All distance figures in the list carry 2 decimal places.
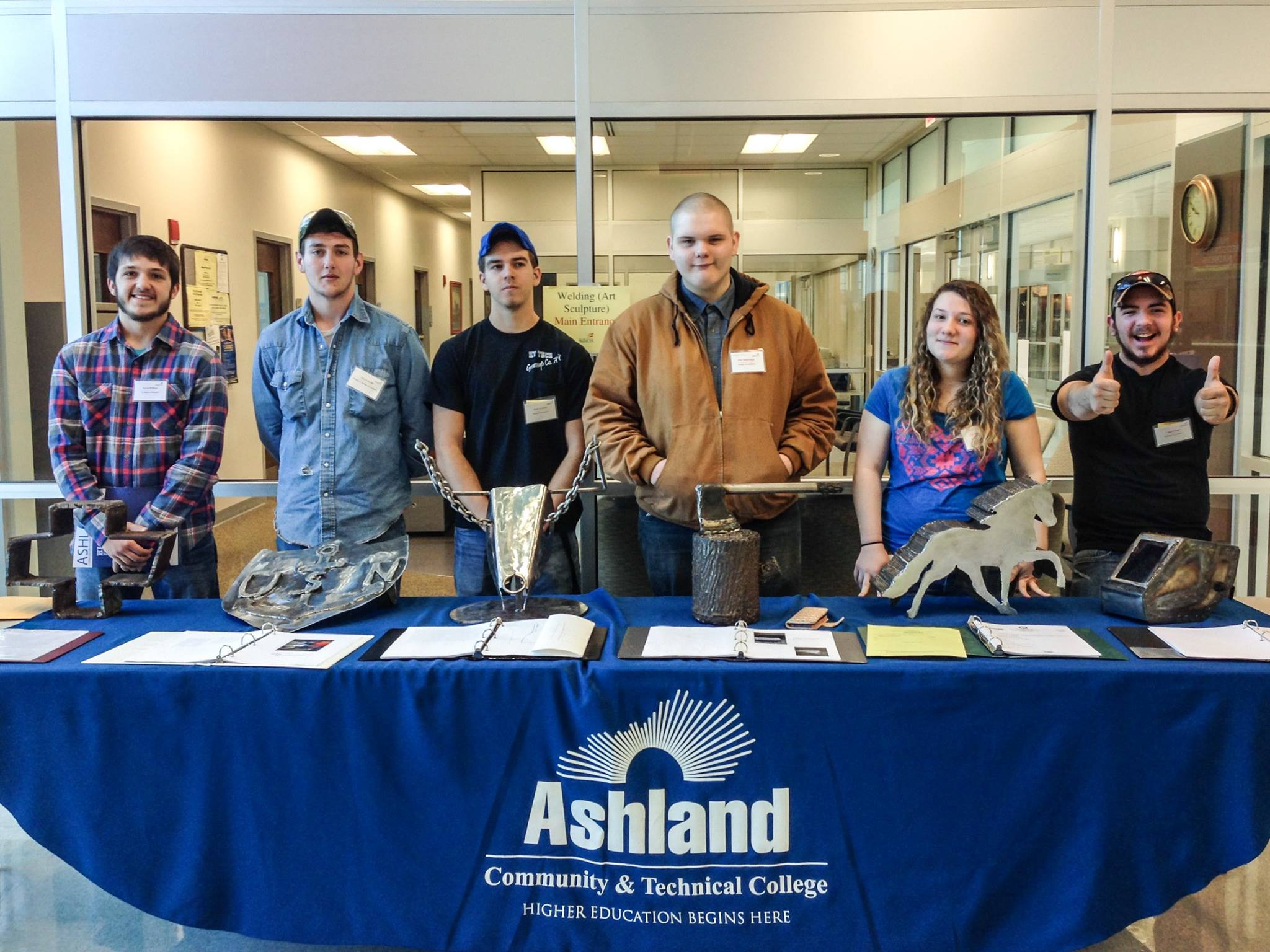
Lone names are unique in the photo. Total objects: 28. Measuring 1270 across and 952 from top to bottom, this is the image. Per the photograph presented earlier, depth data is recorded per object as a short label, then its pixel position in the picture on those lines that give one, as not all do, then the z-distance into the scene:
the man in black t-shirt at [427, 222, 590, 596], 2.63
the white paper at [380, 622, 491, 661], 1.90
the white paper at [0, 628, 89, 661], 1.92
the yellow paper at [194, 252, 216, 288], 4.92
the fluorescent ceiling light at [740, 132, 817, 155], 3.51
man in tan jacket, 2.43
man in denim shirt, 2.59
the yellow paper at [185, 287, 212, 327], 4.45
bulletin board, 4.01
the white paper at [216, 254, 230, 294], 4.77
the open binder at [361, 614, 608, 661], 1.88
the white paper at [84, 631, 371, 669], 1.88
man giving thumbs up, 2.44
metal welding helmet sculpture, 2.11
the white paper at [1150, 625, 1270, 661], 1.87
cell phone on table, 2.07
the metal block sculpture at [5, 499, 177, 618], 2.22
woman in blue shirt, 2.29
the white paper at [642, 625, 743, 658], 1.89
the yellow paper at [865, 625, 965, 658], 1.87
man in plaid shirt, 2.57
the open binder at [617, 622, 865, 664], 1.87
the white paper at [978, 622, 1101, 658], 1.87
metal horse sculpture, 2.08
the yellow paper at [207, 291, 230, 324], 4.26
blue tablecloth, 1.80
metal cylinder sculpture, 2.06
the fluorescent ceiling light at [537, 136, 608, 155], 3.30
